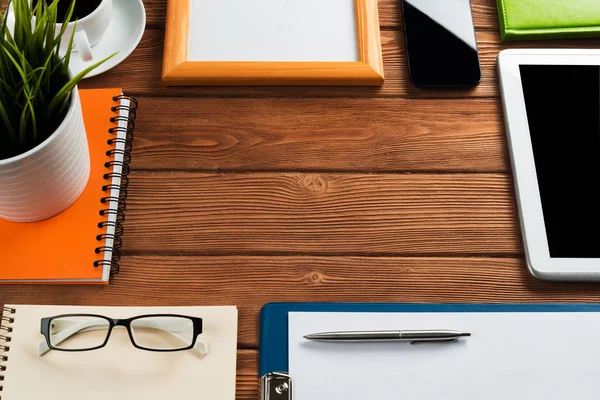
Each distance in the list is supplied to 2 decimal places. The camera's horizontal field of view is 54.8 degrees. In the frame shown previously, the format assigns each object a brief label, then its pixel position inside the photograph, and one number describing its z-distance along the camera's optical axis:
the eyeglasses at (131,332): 0.65
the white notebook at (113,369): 0.63
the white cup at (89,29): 0.74
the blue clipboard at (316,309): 0.66
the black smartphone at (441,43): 0.82
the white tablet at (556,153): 0.71
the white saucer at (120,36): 0.80
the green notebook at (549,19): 0.84
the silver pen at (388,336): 0.66
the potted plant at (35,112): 0.59
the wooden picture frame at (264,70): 0.80
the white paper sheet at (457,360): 0.64
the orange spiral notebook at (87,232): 0.68
